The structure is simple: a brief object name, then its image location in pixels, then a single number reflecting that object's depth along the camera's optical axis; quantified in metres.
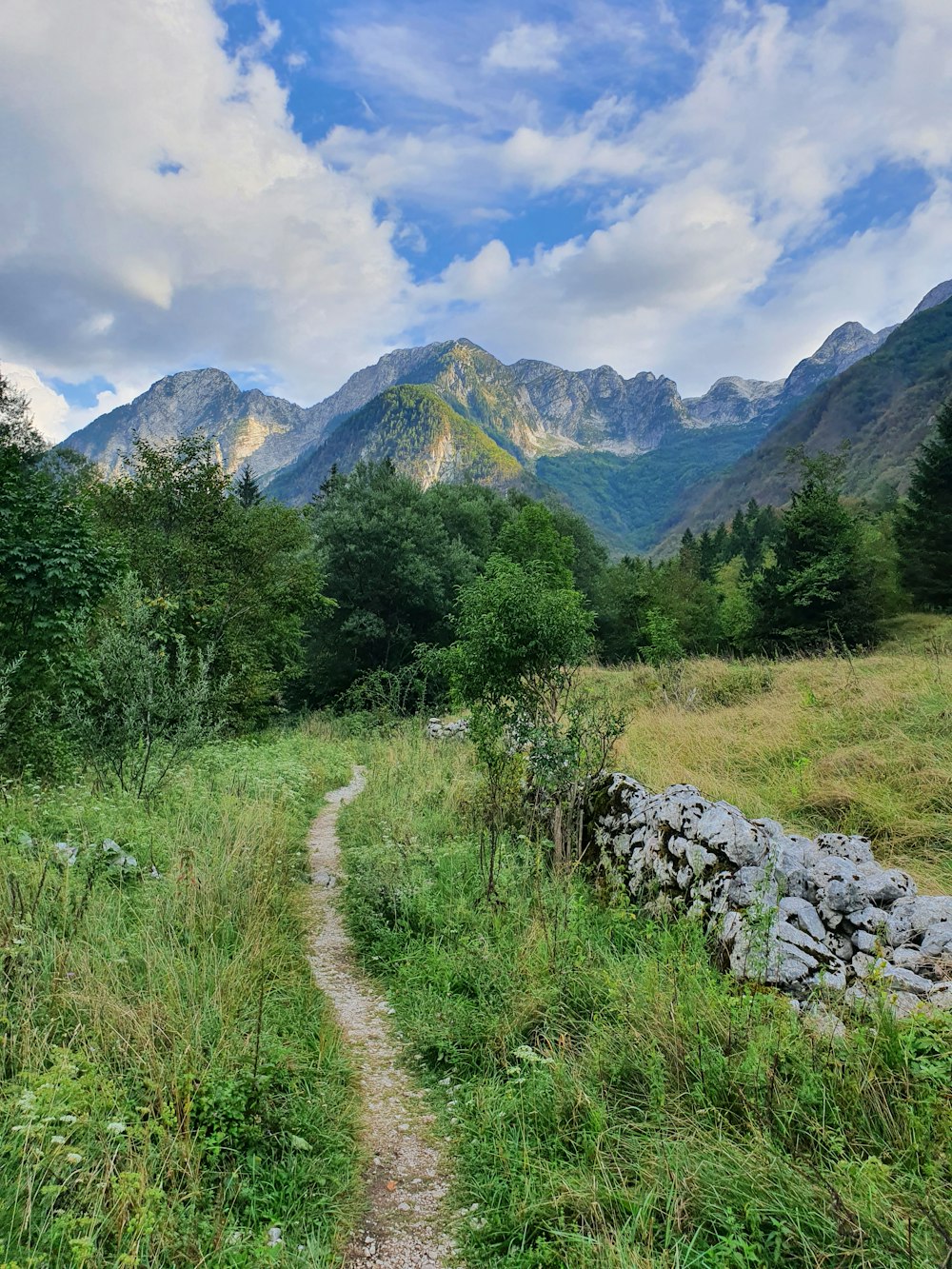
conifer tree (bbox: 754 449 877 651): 26.94
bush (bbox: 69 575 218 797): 7.45
